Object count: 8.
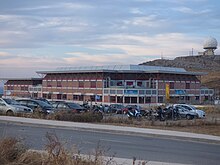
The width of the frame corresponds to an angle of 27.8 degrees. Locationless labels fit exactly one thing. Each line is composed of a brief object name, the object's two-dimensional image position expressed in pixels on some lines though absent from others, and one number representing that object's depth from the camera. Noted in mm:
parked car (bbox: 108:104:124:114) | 53584
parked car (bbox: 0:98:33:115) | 31844
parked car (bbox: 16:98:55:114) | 35750
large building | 81000
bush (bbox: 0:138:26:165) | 8148
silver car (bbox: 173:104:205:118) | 45681
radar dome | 138750
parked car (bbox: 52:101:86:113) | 37394
